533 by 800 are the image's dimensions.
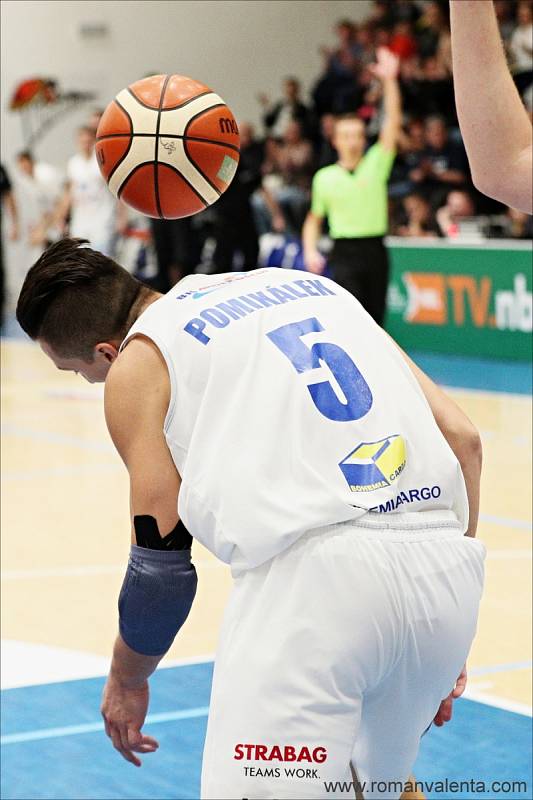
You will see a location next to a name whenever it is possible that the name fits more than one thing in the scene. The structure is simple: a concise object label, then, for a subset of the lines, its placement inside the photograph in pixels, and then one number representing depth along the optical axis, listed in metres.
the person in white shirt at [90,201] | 14.90
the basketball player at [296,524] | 2.13
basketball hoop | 21.56
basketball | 3.41
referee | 10.90
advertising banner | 12.89
